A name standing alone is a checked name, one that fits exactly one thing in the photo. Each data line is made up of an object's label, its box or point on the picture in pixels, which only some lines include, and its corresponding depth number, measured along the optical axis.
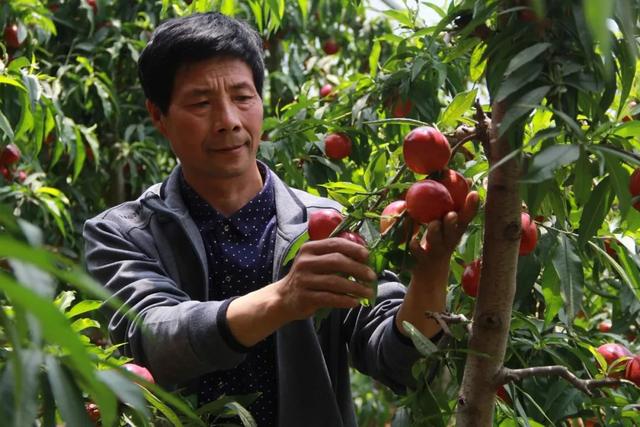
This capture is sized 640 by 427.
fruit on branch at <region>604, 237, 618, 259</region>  1.73
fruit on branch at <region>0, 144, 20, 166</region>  3.03
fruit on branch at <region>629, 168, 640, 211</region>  1.40
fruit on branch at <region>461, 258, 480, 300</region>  1.43
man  1.57
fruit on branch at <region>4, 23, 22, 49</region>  2.97
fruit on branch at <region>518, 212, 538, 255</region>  1.30
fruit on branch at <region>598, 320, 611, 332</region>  2.51
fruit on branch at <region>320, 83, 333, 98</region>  3.25
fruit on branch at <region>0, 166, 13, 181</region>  3.11
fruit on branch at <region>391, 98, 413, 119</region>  2.07
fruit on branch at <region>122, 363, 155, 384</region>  1.32
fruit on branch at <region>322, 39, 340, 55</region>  4.33
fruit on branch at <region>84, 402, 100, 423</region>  1.29
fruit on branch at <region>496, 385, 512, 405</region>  1.70
